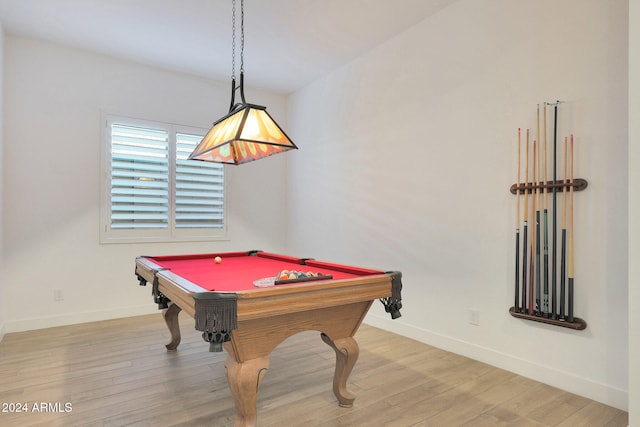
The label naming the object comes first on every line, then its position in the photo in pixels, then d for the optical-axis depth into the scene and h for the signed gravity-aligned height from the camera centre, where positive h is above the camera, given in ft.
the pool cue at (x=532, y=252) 8.77 -0.84
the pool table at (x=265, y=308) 5.52 -1.55
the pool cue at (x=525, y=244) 8.96 -0.68
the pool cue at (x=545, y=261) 8.55 -1.02
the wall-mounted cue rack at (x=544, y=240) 8.26 -0.54
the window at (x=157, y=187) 14.15 +0.98
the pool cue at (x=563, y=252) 8.25 -0.80
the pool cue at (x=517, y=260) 9.11 -1.09
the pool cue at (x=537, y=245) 8.72 -0.68
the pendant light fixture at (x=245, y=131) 7.84 +1.74
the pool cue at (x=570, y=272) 8.11 -1.21
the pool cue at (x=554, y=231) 8.45 -0.34
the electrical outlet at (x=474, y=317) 10.18 -2.77
